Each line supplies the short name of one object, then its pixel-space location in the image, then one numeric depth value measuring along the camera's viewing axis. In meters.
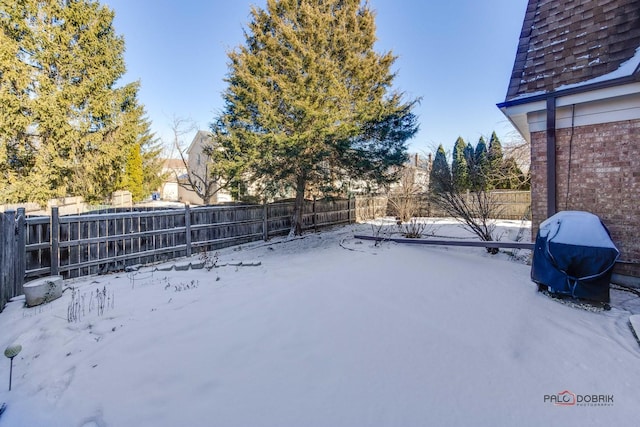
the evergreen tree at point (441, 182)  8.12
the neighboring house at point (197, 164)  25.67
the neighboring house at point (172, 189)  33.37
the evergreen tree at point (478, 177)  8.54
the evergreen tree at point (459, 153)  21.57
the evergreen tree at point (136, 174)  20.36
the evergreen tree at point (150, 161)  22.70
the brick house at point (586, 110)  5.00
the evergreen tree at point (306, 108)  9.98
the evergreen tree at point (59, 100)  11.27
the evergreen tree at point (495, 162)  13.48
